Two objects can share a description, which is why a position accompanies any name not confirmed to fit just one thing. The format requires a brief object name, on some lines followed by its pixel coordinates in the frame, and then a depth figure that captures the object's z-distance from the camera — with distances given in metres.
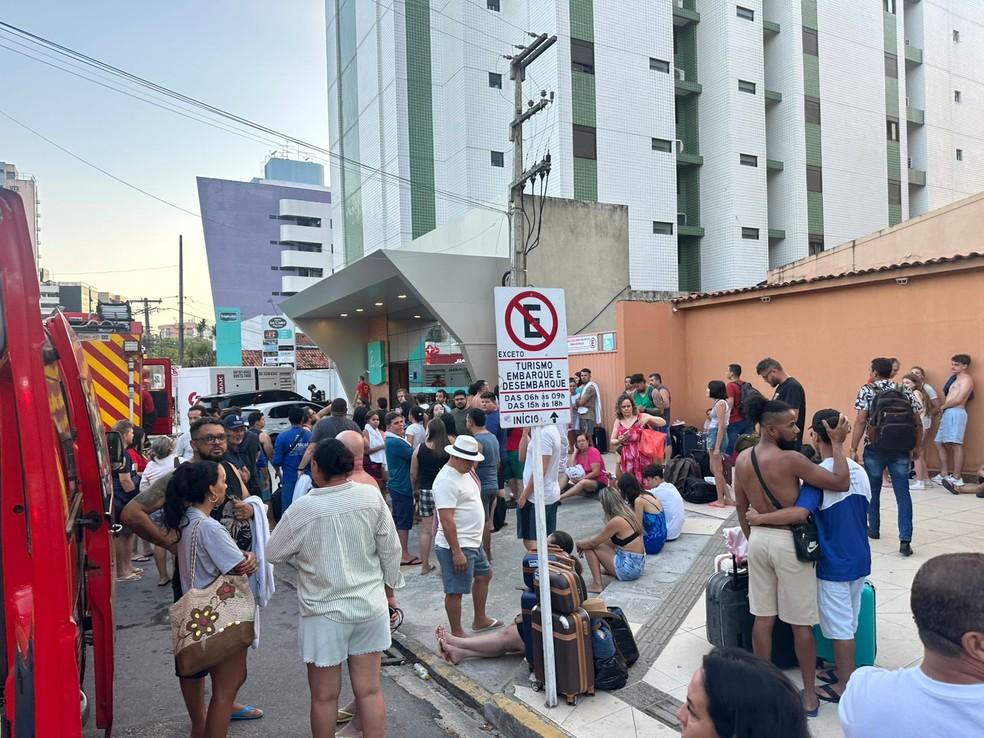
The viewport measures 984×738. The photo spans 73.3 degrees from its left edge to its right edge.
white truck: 23.91
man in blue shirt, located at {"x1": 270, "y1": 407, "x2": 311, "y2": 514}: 7.73
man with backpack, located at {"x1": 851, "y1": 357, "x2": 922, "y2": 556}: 6.10
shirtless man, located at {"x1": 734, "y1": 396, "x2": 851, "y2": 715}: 3.74
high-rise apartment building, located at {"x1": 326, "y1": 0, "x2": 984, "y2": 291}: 26.33
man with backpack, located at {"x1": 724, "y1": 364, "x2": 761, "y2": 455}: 8.68
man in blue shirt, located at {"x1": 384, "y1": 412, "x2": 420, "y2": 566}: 7.32
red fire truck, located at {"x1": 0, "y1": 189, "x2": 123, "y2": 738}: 2.41
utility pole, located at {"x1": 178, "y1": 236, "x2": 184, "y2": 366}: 38.36
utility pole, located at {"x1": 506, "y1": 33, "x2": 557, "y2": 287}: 15.02
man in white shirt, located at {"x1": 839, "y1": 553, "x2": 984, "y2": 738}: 1.50
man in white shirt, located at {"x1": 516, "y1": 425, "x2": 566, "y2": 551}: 6.62
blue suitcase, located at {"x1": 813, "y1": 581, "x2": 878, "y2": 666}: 4.02
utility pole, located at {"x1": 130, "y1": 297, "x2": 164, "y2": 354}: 47.66
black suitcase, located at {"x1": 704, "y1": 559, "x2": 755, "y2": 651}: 4.27
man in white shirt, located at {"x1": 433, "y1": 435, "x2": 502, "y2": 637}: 4.83
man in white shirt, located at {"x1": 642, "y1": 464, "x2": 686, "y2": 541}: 7.45
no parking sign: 4.15
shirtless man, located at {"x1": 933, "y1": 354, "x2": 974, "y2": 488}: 8.88
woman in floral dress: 8.60
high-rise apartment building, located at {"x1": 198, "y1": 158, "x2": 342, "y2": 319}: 66.44
